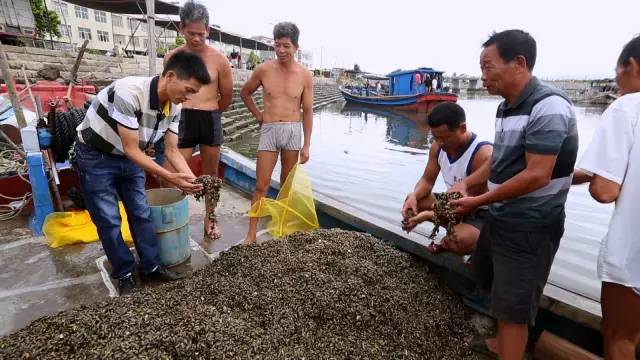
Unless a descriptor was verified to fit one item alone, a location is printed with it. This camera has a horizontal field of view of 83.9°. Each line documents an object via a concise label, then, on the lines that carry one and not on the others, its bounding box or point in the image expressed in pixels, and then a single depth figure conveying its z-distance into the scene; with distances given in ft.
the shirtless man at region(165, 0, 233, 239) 10.55
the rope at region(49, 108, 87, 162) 10.54
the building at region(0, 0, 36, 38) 52.85
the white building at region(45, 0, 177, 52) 127.65
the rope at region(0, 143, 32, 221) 12.34
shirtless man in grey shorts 11.34
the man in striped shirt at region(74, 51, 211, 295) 7.46
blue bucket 9.26
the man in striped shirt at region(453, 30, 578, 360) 5.62
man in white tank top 8.17
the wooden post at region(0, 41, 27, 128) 12.89
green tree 69.00
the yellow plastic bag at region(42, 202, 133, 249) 10.39
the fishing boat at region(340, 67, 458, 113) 74.90
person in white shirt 5.30
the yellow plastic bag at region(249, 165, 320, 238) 10.72
